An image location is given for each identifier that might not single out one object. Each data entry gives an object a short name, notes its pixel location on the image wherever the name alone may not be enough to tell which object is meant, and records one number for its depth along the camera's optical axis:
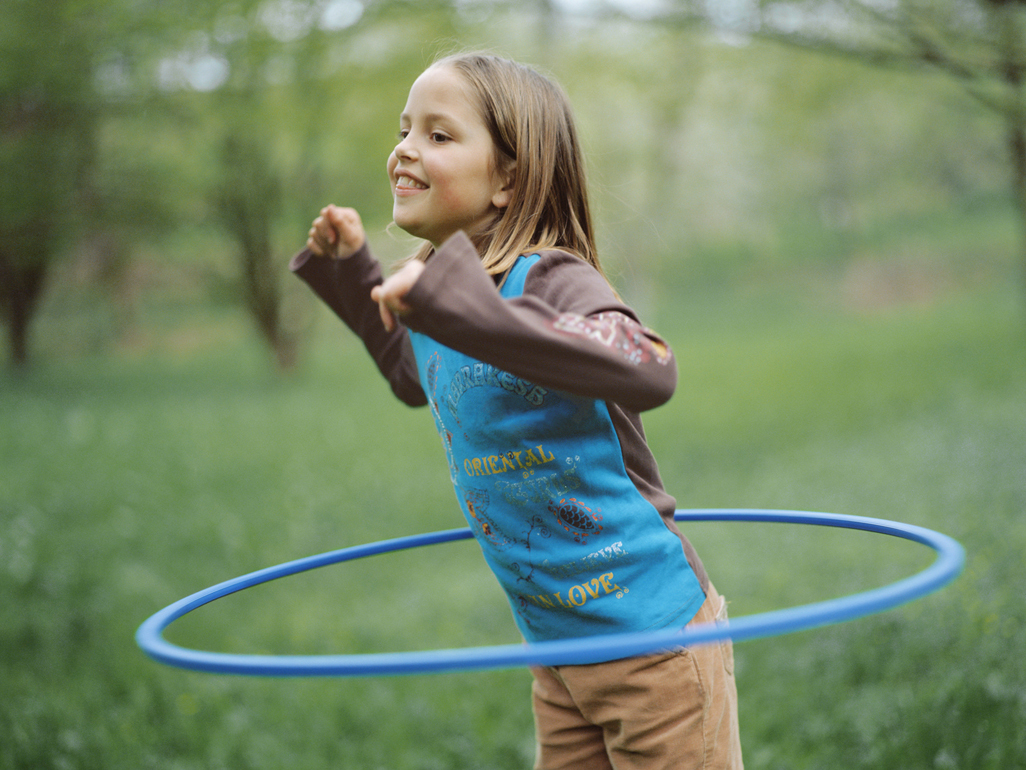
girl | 1.93
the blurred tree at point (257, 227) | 15.42
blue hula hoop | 1.34
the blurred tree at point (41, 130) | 10.37
